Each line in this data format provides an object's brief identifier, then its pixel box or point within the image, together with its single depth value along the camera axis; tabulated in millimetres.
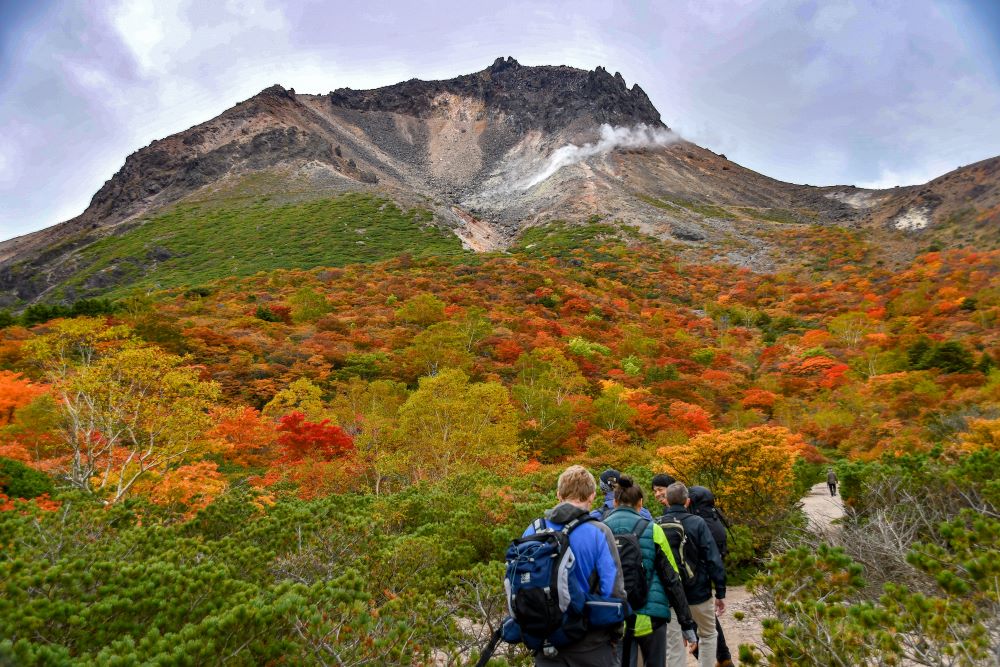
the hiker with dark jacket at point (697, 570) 4516
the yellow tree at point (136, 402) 10578
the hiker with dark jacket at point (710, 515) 5293
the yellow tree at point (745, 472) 10633
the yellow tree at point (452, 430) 14516
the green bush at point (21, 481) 10680
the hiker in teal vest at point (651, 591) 3773
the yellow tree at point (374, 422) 13961
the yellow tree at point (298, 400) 19906
